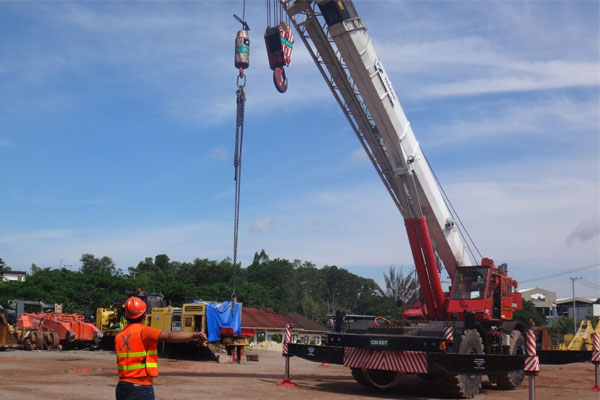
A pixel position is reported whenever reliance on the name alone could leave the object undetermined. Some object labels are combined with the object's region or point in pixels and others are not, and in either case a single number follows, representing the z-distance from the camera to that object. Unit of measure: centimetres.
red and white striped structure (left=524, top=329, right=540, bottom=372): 1059
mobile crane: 1306
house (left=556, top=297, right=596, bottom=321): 8699
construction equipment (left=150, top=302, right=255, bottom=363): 2159
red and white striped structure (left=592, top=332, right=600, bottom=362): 1434
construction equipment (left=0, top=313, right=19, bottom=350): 2234
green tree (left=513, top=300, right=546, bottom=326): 5761
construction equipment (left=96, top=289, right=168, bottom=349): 2588
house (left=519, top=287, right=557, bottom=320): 9355
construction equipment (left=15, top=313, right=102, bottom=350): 2408
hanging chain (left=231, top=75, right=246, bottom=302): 1816
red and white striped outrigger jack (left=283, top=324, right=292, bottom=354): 1479
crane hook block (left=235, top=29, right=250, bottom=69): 2044
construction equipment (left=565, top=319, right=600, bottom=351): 3092
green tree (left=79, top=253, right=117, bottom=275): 10688
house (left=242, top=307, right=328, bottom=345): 4547
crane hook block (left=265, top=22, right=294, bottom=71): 1565
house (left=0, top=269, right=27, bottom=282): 11725
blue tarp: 2161
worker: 530
